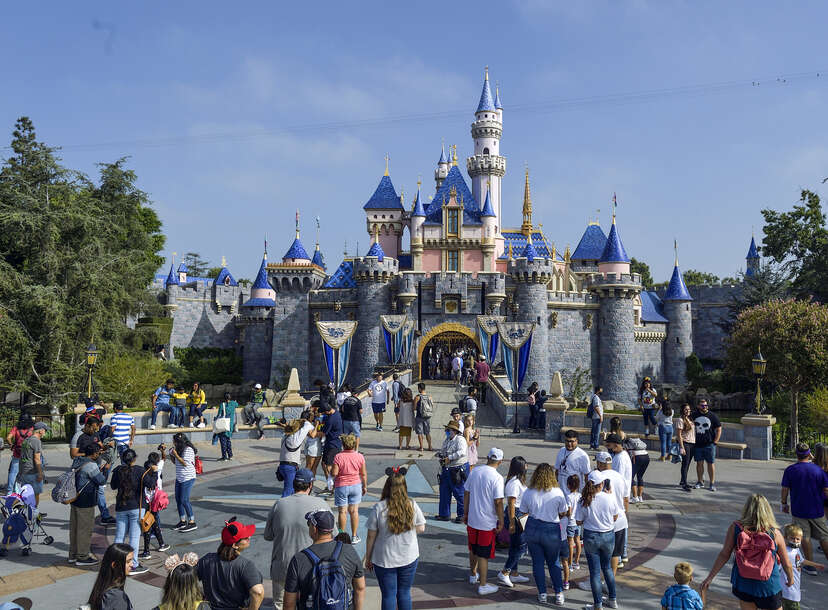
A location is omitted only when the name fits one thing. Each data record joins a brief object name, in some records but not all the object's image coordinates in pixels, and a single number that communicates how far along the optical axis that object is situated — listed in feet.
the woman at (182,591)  11.82
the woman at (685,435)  36.55
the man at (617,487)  20.24
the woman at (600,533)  18.93
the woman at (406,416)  45.62
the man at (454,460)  27.35
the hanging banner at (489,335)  84.84
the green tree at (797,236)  108.27
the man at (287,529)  16.43
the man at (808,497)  22.54
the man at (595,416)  46.00
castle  114.32
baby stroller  23.79
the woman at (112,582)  12.09
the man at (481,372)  72.38
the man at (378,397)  54.70
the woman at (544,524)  19.12
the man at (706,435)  34.24
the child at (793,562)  16.40
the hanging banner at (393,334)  100.12
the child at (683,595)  14.08
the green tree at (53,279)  68.69
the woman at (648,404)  48.49
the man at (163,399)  51.06
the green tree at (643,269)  243.60
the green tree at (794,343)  62.44
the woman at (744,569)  15.46
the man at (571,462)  23.62
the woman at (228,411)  43.60
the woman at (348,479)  23.50
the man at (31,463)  26.21
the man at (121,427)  32.01
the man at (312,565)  13.14
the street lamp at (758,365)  44.38
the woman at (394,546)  16.01
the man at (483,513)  20.15
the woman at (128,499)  21.77
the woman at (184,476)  25.95
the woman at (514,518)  20.99
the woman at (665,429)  40.86
